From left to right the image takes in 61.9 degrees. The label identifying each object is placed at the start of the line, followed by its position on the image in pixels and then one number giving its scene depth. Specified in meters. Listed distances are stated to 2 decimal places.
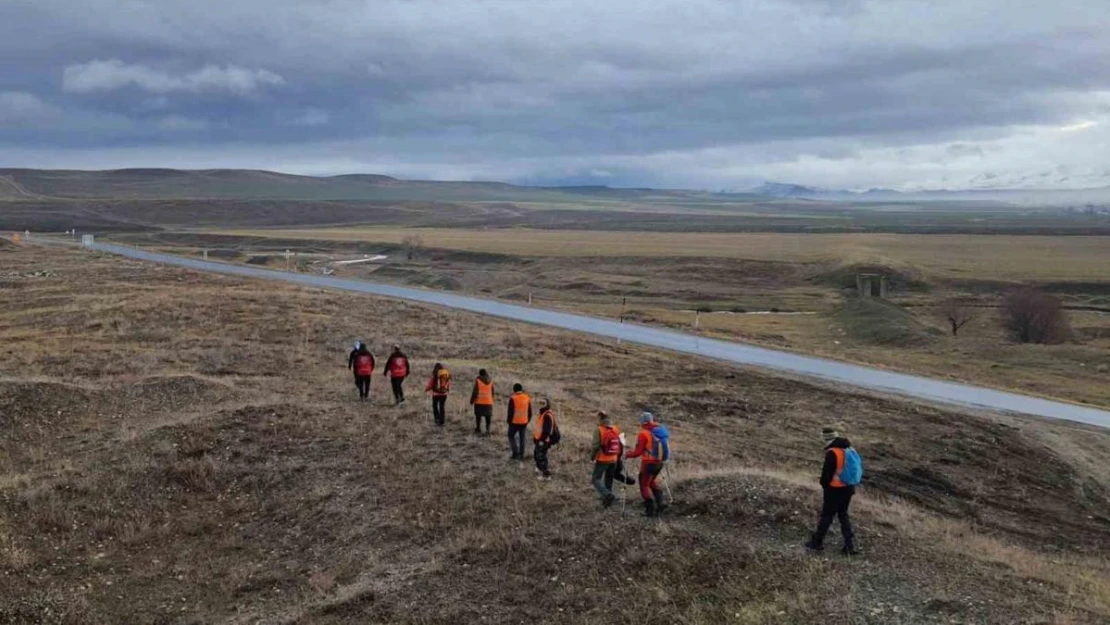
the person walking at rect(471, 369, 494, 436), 18.30
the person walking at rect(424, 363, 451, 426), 19.09
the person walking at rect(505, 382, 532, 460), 16.61
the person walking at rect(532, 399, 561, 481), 15.30
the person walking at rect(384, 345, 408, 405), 21.09
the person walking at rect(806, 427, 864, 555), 12.02
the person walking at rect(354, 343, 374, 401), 21.92
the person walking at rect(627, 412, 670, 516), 13.06
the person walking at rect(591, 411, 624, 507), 13.75
